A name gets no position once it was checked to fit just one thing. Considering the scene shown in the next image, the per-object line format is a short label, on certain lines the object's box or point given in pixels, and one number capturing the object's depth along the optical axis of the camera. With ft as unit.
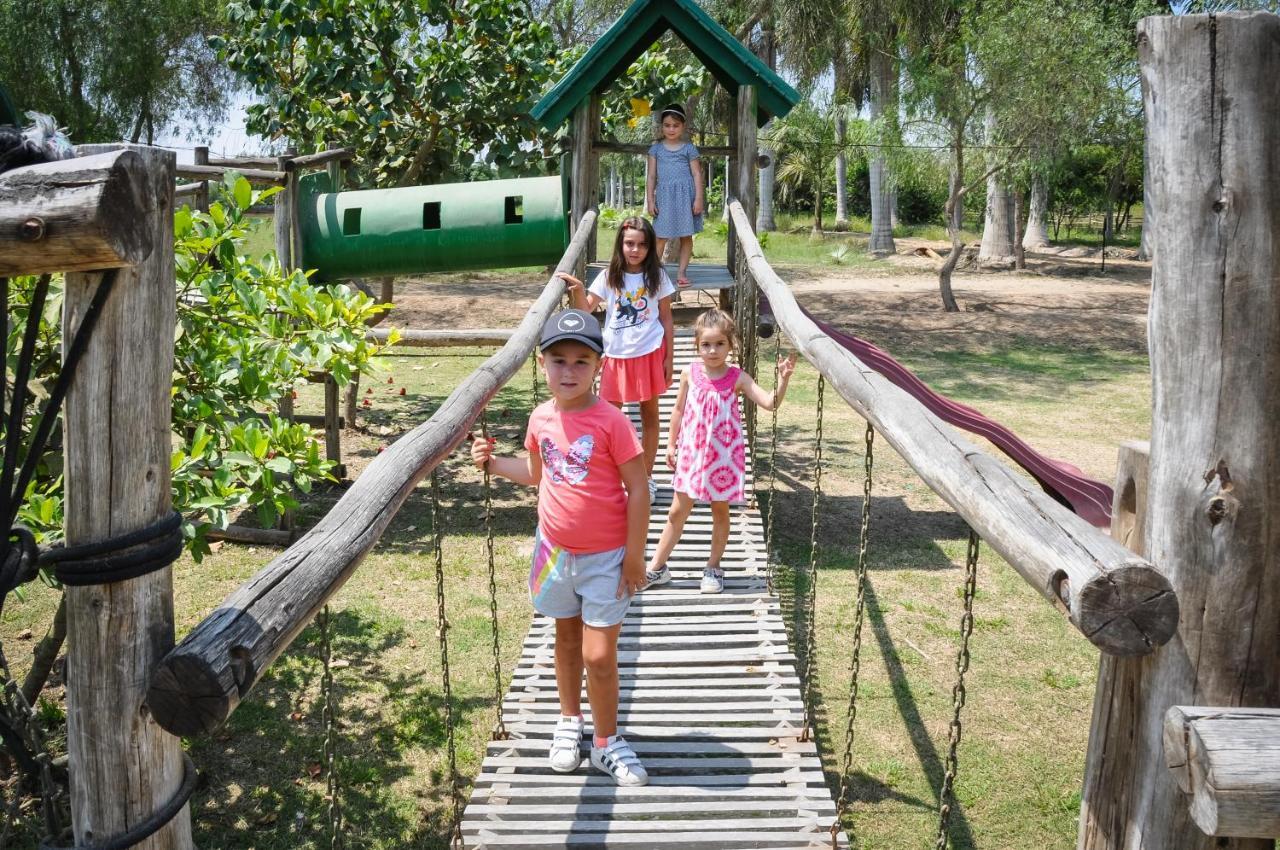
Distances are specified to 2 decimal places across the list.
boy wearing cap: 11.46
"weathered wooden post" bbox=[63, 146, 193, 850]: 5.77
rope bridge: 5.73
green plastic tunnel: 28.32
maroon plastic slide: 23.61
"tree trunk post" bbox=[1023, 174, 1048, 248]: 102.17
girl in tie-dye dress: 17.01
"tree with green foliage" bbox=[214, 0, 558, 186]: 34.94
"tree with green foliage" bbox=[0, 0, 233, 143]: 84.28
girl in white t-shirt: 19.04
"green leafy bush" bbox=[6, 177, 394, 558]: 12.09
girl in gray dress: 25.91
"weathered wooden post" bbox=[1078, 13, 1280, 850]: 6.56
